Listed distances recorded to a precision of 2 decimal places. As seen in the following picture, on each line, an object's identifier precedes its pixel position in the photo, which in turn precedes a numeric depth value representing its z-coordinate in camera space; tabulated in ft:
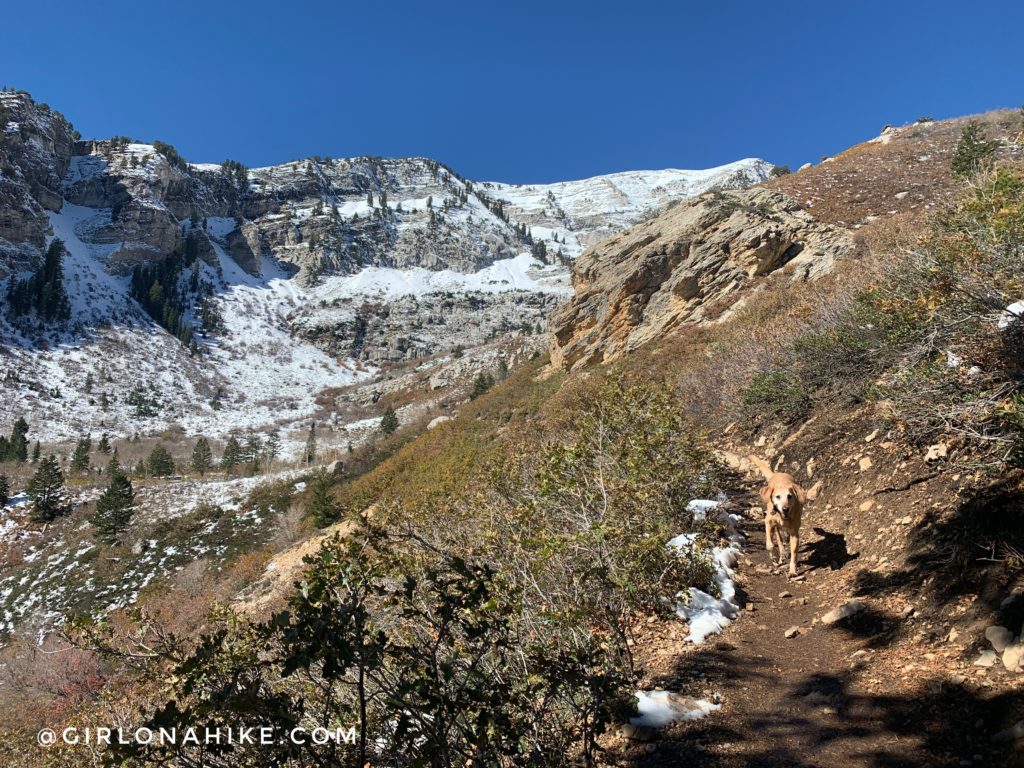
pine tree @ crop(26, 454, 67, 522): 100.53
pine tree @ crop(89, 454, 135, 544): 83.82
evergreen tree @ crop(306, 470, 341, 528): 69.05
